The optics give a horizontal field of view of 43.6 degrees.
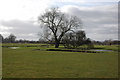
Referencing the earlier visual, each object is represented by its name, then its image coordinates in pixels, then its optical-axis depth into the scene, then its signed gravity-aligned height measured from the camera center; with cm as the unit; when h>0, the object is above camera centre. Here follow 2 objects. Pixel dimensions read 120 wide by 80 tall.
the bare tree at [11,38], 12820 +356
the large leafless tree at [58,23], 5128 +667
